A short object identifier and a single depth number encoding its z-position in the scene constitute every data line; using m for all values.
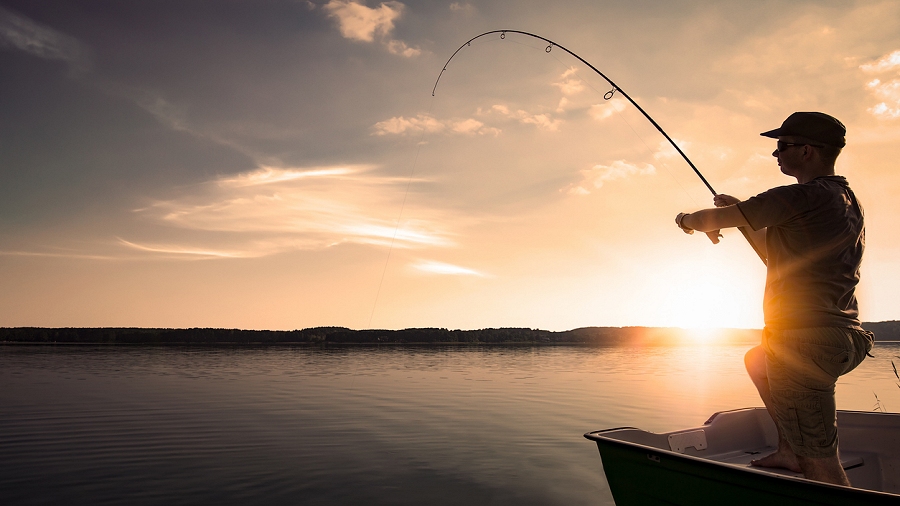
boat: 3.88
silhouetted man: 3.61
